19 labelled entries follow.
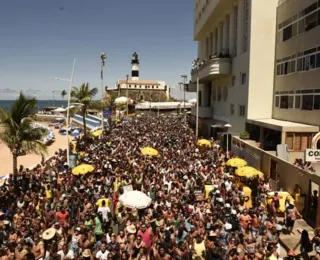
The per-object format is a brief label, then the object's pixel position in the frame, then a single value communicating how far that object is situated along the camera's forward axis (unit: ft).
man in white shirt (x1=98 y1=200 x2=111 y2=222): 38.47
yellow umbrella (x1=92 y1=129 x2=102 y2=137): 111.75
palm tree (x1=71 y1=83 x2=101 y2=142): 110.22
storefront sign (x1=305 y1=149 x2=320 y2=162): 48.99
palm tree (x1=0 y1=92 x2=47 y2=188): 55.52
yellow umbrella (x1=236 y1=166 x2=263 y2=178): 52.95
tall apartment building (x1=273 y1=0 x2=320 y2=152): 69.05
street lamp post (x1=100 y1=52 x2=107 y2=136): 126.41
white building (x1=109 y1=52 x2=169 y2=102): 416.30
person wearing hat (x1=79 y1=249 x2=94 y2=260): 29.81
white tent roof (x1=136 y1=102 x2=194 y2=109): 301.55
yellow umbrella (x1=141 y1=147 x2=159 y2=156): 71.26
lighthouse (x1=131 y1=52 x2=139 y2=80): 483.51
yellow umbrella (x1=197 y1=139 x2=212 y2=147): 87.35
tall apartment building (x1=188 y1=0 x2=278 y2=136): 86.43
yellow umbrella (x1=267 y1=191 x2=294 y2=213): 45.08
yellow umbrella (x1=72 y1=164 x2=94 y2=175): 56.86
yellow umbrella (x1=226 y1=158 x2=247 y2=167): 60.86
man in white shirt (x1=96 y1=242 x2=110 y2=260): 29.04
